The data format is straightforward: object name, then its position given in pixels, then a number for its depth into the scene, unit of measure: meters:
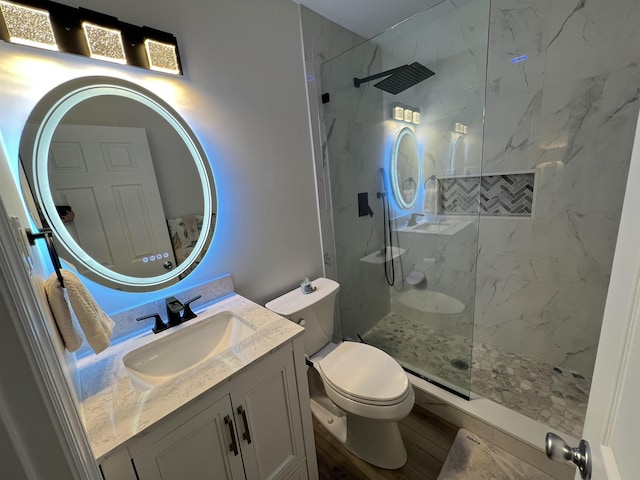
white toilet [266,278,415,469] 1.28
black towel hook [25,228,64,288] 0.67
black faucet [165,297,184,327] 1.16
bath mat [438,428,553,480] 1.33
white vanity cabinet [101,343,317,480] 0.75
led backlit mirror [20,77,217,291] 0.96
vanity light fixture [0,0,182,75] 0.85
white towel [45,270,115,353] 0.69
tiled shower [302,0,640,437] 1.56
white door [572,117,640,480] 0.42
